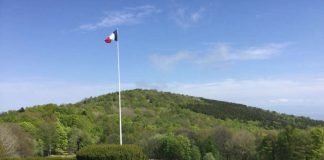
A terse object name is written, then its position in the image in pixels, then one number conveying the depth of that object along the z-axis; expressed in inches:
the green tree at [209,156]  2858.3
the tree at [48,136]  3284.9
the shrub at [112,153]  886.4
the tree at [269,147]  2869.1
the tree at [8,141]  2281.3
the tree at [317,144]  2571.4
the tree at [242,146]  3203.7
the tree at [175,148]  3011.8
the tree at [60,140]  3257.9
